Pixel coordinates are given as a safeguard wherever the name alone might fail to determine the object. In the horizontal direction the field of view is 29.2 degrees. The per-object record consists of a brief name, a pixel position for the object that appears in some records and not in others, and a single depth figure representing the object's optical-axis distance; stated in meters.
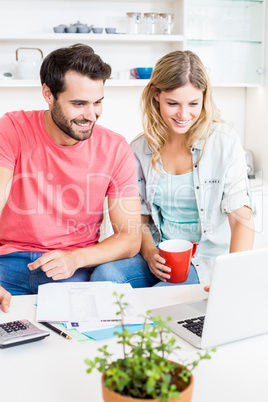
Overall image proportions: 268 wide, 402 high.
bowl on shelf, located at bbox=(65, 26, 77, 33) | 3.06
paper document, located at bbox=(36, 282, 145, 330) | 1.23
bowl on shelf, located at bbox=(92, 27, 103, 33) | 3.08
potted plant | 0.72
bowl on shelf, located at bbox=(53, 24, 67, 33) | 3.07
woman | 1.94
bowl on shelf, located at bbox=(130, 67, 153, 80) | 3.16
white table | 0.95
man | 1.82
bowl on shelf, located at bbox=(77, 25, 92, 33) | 3.06
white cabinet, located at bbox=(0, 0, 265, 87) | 3.18
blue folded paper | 1.16
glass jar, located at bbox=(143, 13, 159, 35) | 3.16
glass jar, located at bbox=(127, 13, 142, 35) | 3.15
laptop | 1.05
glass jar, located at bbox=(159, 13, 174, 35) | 3.16
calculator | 1.11
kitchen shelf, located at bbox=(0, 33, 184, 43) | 3.03
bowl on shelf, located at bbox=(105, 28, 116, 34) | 3.10
